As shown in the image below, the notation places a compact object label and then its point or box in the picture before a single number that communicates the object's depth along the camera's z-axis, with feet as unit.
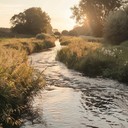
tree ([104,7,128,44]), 86.83
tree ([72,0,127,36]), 139.33
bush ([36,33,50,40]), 139.53
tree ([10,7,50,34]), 198.93
